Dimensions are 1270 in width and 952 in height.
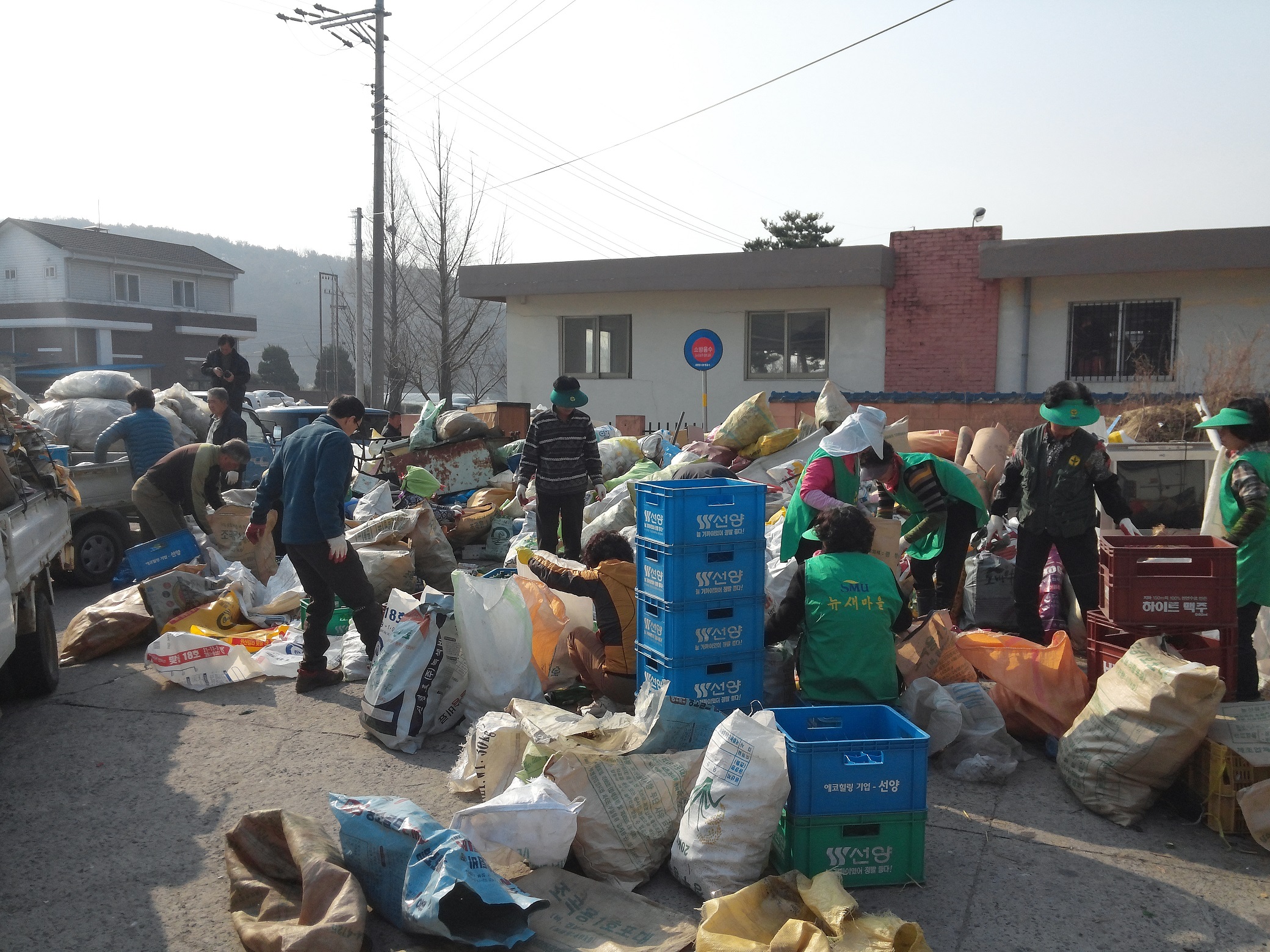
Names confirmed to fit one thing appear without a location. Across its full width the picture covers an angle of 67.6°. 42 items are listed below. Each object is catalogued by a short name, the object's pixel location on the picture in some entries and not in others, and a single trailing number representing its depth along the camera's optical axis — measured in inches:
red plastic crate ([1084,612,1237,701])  171.6
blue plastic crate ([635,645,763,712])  168.2
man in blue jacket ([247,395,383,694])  217.5
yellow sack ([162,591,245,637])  261.0
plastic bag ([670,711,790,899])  128.4
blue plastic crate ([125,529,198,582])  293.7
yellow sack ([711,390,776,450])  385.1
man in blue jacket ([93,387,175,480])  364.2
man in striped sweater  287.7
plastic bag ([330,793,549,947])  116.7
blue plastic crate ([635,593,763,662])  167.9
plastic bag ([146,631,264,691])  225.8
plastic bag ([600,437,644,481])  424.2
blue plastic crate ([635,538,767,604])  168.6
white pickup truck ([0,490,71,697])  183.2
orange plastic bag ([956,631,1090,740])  183.8
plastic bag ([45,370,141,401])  497.7
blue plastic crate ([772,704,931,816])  131.0
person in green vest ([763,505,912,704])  164.7
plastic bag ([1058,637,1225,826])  145.4
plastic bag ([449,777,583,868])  131.6
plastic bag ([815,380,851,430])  366.3
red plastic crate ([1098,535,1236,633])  169.2
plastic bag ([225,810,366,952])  113.9
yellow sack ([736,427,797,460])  375.6
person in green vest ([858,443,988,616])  231.3
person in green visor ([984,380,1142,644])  214.2
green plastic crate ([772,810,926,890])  131.2
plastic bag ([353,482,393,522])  372.5
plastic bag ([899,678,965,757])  175.5
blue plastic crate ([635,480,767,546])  169.3
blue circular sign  463.5
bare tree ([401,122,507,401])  1095.6
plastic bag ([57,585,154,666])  256.7
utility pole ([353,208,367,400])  957.8
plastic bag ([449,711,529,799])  155.7
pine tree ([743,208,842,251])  1459.2
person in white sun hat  212.4
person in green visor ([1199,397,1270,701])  183.9
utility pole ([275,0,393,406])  813.2
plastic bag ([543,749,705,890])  137.7
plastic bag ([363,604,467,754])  188.7
